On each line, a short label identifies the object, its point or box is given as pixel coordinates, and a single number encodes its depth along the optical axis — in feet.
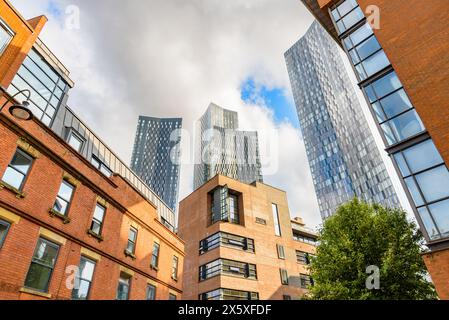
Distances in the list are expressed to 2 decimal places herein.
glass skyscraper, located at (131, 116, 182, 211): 516.32
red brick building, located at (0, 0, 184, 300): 37.76
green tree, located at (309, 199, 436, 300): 55.67
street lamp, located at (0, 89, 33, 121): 25.59
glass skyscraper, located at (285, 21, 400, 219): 304.50
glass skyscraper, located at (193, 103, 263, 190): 465.06
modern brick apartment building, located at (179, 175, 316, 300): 108.37
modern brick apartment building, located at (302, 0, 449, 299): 39.60
